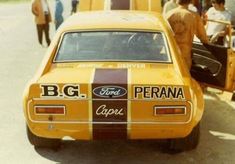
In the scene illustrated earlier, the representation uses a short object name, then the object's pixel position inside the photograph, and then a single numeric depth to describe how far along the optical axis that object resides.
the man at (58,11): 14.44
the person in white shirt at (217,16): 8.55
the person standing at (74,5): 19.04
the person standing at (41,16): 14.04
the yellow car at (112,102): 4.93
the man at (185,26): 6.97
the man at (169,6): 8.96
